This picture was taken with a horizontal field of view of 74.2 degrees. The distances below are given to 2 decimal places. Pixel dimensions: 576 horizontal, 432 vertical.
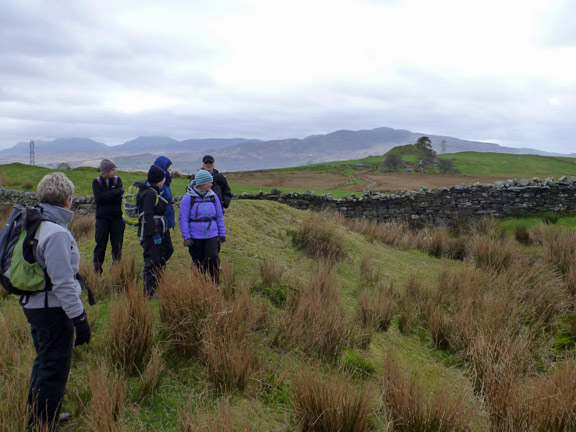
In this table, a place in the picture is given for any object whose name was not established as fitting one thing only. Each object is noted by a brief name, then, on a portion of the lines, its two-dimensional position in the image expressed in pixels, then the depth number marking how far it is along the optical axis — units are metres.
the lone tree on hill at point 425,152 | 53.16
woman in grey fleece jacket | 2.67
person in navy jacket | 5.57
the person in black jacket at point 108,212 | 6.20
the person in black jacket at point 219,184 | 6.60
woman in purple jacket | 5.49
